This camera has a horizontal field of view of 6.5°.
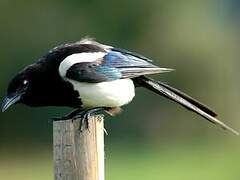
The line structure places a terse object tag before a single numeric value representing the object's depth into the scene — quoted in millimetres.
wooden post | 7762
